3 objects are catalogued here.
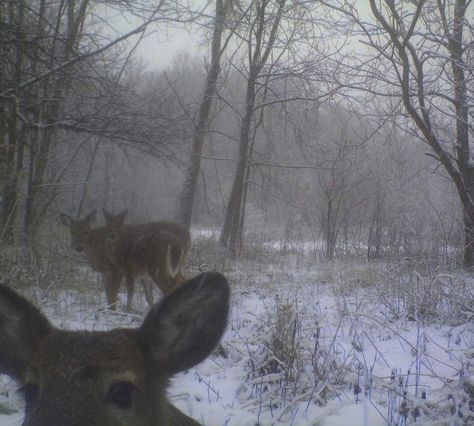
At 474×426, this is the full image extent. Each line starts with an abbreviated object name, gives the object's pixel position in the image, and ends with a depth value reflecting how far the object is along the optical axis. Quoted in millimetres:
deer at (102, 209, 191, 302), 7896
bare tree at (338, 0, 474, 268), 10180
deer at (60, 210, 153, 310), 7877
